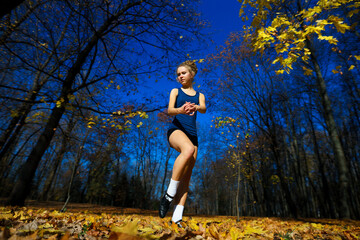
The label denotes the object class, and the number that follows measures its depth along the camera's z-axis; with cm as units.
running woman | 219
